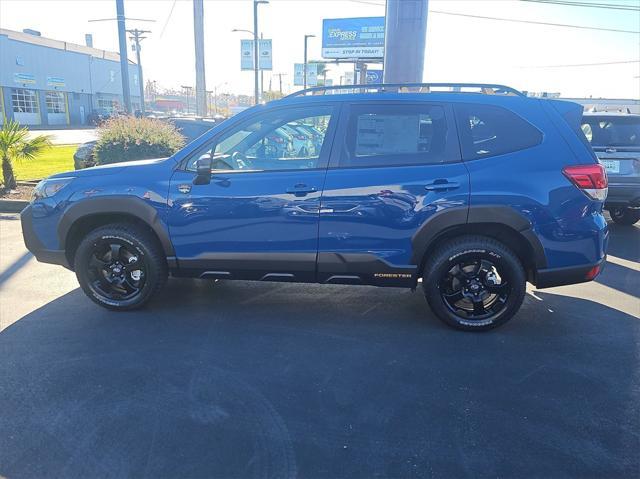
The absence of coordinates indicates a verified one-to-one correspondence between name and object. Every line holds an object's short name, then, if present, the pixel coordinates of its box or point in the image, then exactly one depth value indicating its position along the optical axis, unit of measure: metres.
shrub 9.43
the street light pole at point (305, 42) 36.38
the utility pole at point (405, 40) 8.62
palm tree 9.21
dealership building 44.12
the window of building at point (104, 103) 58.88
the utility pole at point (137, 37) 36.41
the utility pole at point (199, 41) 23.62
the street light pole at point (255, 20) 24.00
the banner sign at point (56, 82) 48.97
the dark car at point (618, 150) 6.91
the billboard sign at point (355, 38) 33.31
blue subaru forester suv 3.70
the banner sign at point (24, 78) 44.41
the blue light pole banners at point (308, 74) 44.86
